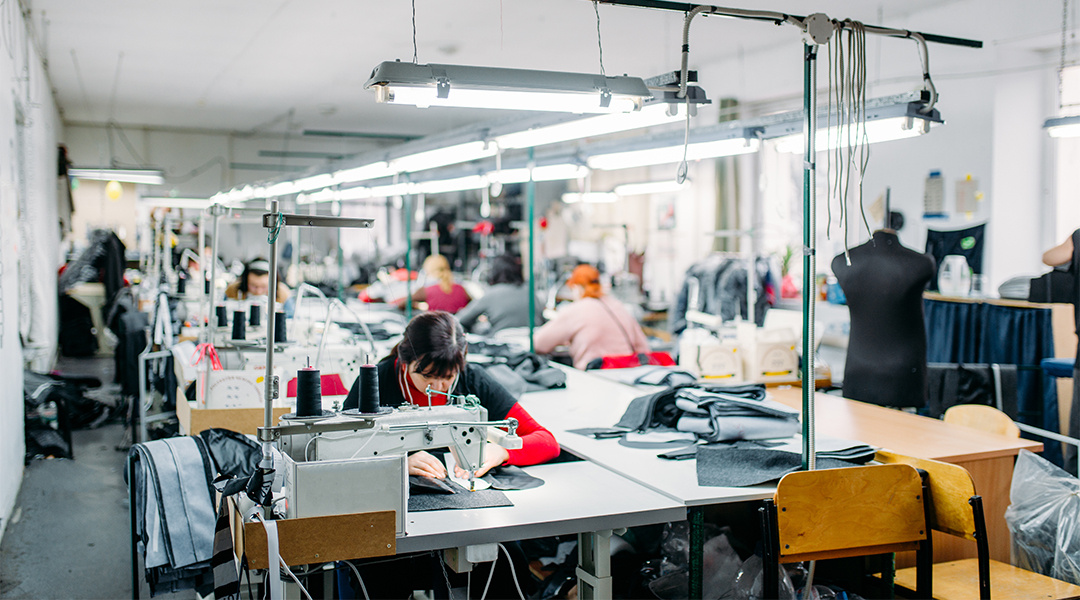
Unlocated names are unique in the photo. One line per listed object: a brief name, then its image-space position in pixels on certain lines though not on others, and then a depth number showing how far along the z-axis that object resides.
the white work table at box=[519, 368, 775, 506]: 2.16
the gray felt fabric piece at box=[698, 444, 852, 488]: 2.22
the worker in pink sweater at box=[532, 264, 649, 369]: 4.58
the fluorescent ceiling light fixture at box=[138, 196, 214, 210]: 6.18
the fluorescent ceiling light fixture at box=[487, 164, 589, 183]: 4.22
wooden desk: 2.54
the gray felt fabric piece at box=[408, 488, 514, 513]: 1.98
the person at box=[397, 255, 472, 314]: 6.41
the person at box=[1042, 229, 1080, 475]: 3.06
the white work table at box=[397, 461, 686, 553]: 1.82
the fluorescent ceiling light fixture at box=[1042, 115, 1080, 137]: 3.52
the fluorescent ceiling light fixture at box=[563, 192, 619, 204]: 6.11
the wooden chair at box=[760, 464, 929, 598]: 1.96
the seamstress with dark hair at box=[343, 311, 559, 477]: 2.34
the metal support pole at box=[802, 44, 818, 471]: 2.02
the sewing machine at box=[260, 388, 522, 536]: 1.73
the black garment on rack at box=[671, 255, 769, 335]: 6.50
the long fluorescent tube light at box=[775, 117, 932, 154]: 2.51
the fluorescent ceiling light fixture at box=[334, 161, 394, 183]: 4.36
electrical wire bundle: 2.06
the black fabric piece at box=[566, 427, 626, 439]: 2.79
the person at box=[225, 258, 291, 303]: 4.99
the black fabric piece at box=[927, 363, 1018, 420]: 3.73
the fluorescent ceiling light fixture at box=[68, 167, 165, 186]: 7.09
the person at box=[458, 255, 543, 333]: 5.74
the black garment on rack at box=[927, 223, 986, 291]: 4.94
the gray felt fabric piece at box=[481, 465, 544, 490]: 2.18
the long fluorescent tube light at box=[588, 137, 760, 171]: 3.07
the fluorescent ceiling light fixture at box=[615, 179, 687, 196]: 5.64
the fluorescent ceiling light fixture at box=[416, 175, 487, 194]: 4.86
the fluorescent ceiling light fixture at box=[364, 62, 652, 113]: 1.86
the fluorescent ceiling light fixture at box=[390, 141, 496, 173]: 3.17
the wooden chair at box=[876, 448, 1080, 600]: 2.00
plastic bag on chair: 2.28
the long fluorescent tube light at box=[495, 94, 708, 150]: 2.32
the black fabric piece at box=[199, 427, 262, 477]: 2.33
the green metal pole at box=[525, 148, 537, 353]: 4.20
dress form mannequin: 2.96
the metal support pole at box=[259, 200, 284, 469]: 1.79
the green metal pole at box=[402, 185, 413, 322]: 5.22
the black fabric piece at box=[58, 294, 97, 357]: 8.45
